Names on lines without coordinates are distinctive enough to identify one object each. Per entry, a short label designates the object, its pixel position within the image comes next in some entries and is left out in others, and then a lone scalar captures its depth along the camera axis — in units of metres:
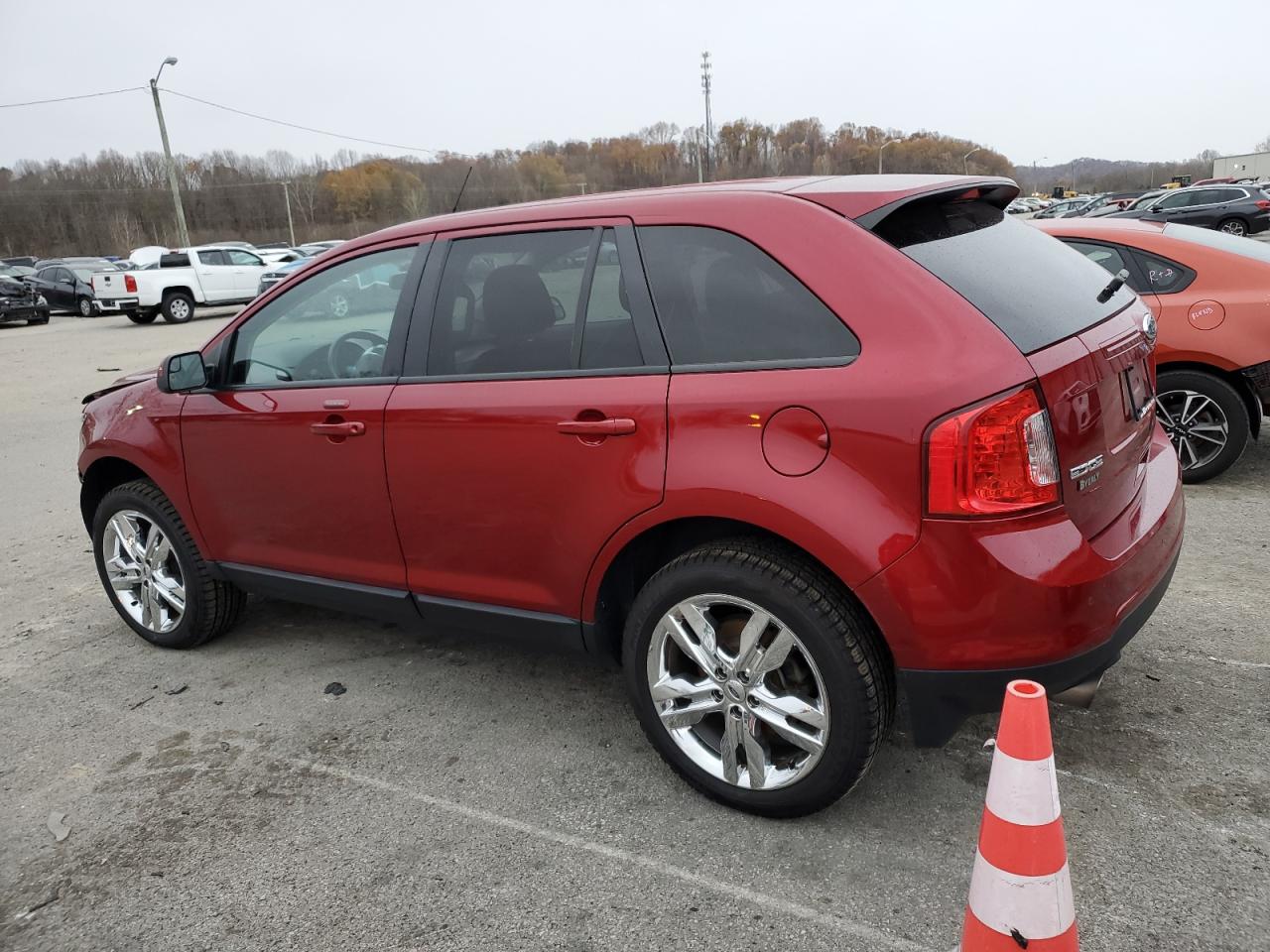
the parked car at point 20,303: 23.98
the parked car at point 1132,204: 34.45
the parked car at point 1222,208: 29.42
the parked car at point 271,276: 24.03
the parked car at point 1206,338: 5.25
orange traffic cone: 1.76
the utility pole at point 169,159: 36.09
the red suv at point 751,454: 2.28
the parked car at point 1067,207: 44.03
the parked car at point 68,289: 27.03
